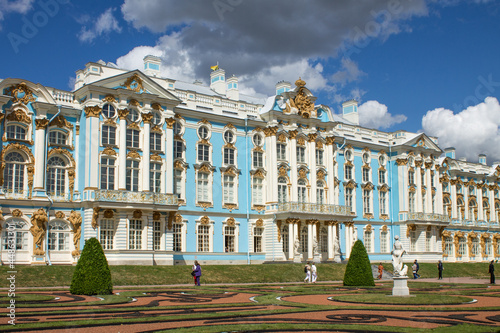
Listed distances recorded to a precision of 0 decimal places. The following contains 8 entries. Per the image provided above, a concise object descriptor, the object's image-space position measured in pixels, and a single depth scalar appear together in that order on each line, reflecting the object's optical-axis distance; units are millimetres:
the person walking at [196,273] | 28519
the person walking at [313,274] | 34250
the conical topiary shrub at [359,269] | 28594
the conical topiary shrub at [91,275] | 21453
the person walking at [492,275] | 33156
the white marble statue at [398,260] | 22391
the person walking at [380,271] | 38312
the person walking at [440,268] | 39544
